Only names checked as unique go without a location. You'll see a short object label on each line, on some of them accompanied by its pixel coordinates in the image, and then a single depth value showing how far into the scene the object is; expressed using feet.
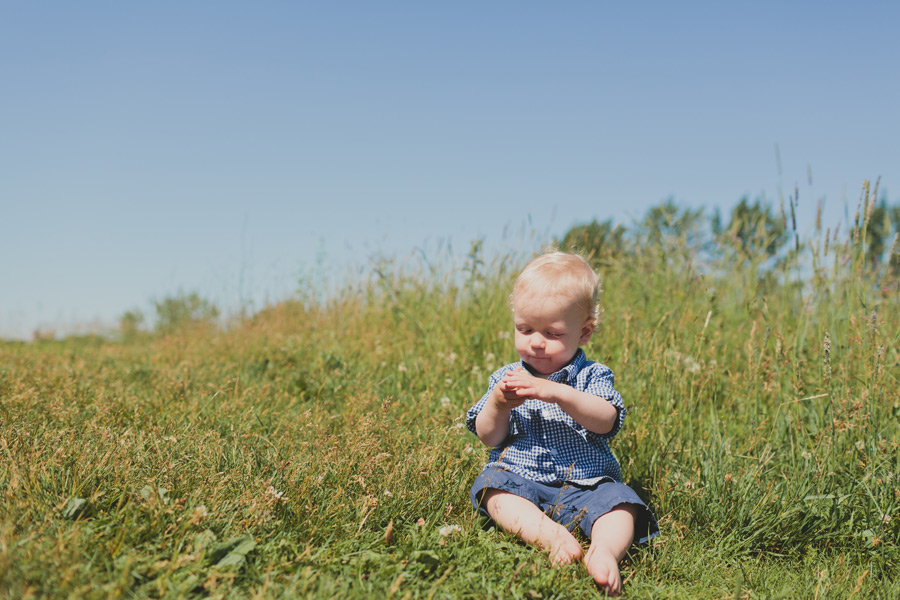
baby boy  7.82
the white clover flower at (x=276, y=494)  6.71
